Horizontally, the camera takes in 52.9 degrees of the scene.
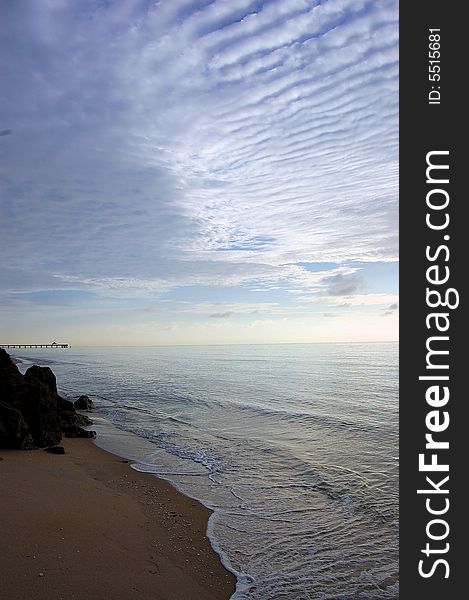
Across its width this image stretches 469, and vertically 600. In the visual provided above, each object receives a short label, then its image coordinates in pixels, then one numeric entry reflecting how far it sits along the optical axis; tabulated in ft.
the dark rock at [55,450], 43.79
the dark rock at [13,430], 42.39
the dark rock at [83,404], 79.97
